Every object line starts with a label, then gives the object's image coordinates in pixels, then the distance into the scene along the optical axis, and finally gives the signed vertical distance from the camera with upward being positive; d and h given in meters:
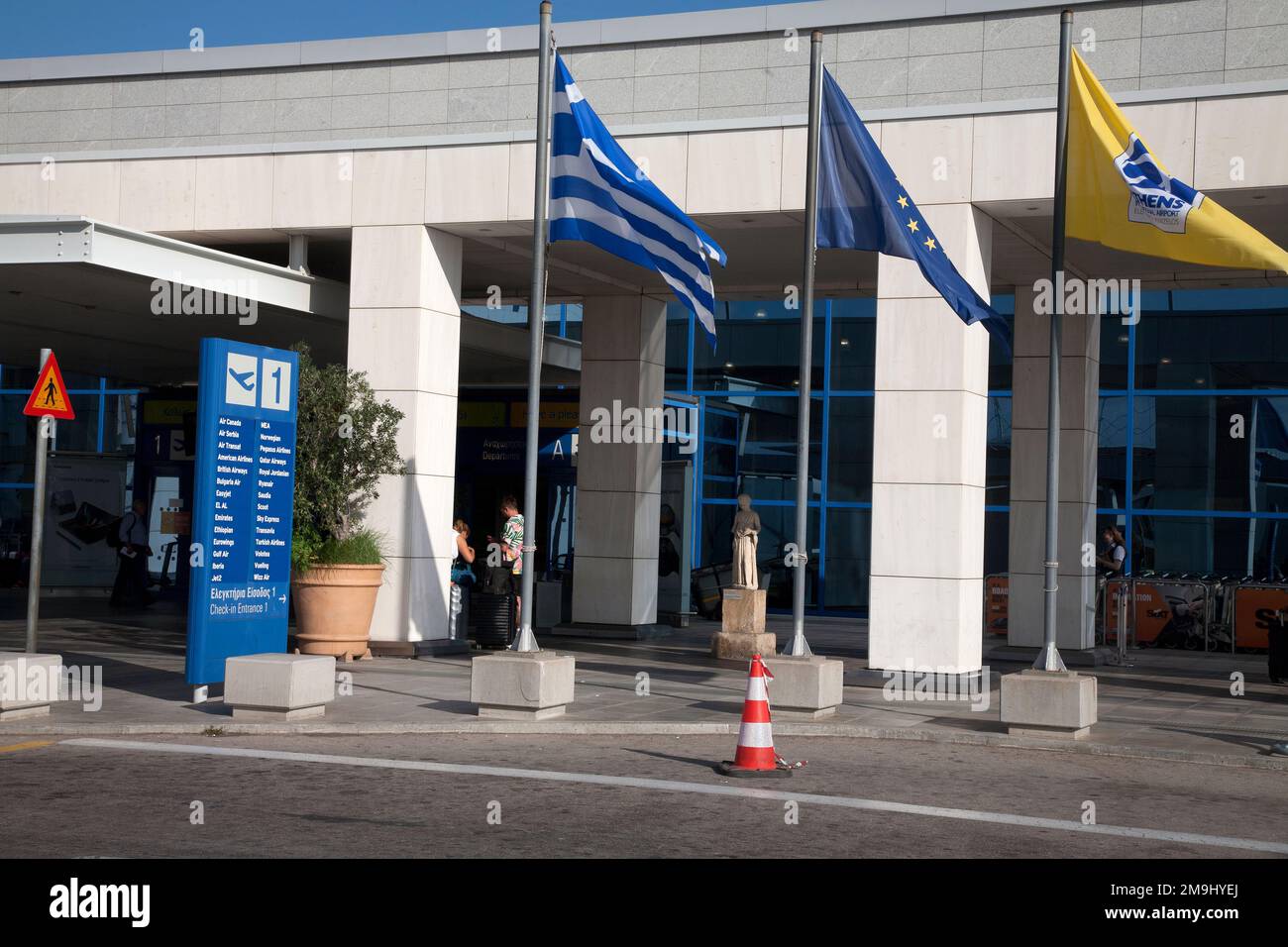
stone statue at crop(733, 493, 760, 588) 20.23 -0.14
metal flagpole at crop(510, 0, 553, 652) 13.26 +1.94
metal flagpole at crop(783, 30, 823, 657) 13.81 +1.83
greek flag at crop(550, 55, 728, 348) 13.66 +3.01
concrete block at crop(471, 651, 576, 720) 12.99 -1.41
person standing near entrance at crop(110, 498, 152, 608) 27.05 -0.83
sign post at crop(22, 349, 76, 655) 13.56 +0.94
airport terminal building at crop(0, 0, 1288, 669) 16.61 +3.81
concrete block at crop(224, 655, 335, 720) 12.69 -1.46
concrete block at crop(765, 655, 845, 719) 13.62 -1.40
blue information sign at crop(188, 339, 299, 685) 13.83 +0.14
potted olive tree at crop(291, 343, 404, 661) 17.56 +0.15
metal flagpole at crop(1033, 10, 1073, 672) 12.97 +1.29
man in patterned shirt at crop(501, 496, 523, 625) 19.55 -0.14
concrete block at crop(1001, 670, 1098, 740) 12.70 -1.39
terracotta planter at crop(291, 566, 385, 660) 17.52 -1.01
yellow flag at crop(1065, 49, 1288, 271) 11.93 +2.93
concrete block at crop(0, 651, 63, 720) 12.54 -1.49
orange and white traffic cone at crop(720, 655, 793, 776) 10.88 -1.53
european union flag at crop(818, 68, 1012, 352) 13.77 +3.11
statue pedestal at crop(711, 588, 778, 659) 19.22 -1.23
